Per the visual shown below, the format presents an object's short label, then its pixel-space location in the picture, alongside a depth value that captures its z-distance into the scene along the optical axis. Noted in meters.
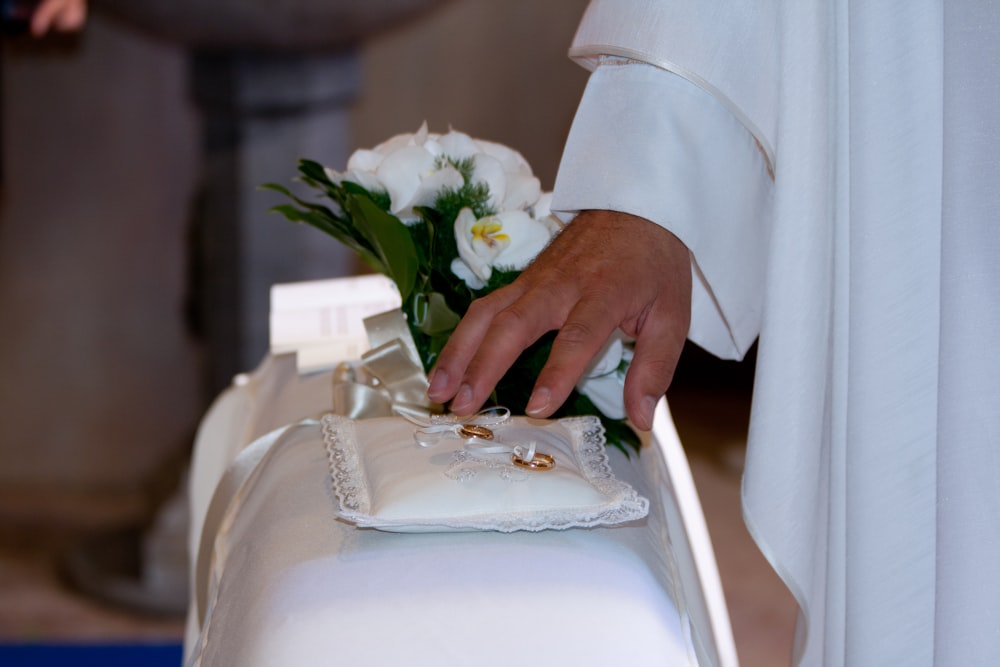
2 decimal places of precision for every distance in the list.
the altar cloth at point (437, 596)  1.28
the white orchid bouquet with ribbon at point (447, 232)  1.55
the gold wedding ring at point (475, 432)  1.39
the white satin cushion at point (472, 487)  1.32
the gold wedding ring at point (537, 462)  1.35
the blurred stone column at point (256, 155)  3.94
